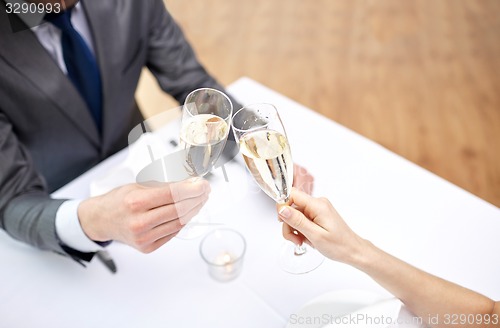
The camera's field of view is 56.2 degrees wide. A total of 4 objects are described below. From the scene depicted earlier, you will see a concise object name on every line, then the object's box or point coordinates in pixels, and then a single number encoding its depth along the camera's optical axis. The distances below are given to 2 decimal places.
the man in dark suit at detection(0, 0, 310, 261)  0.78
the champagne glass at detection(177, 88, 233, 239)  0.74
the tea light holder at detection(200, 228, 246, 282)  0.88
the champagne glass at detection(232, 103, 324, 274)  0.71
